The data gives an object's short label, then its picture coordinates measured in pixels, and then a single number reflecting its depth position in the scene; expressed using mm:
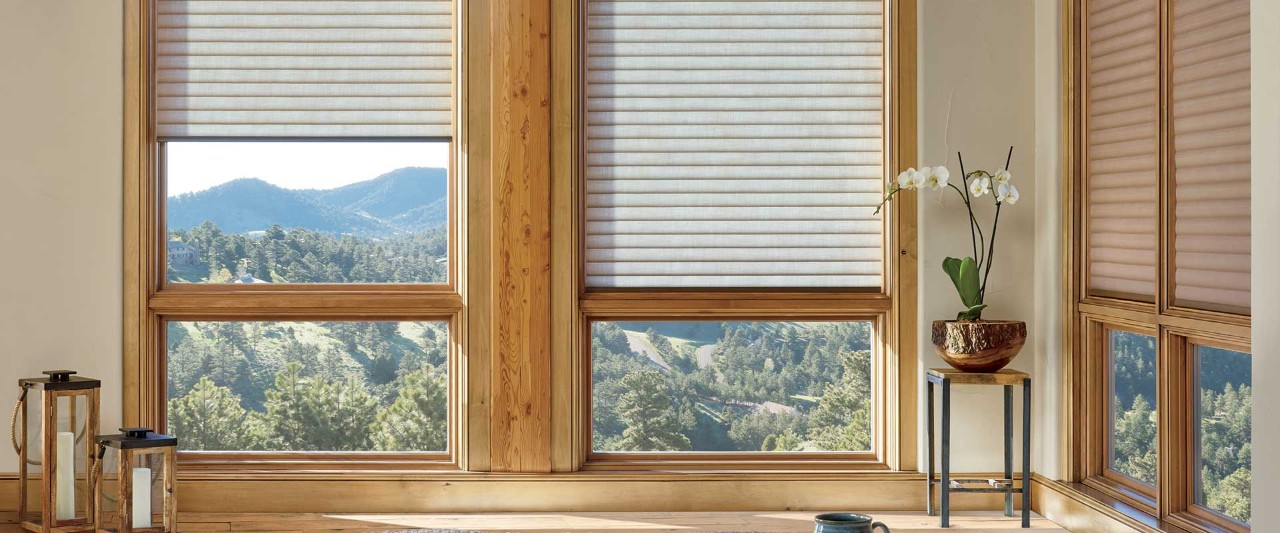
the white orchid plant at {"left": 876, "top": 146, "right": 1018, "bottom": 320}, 3447
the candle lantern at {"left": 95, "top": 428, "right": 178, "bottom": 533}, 2998
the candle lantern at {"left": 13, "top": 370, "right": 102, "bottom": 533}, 3180
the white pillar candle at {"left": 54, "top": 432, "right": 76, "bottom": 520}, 3188
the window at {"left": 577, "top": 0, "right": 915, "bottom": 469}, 3762
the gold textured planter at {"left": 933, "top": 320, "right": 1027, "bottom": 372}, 3354
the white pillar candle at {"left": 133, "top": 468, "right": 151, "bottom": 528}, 3000
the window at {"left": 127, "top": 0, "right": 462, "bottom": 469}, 3723
